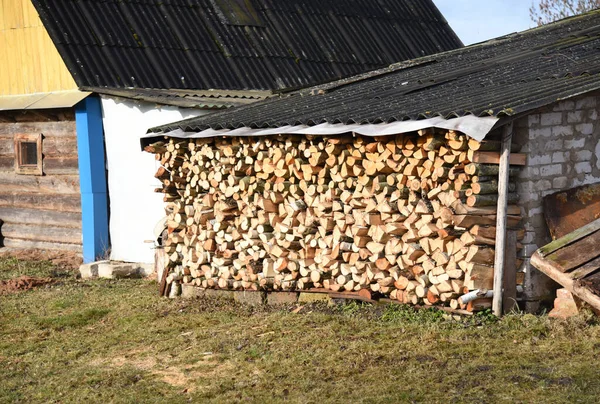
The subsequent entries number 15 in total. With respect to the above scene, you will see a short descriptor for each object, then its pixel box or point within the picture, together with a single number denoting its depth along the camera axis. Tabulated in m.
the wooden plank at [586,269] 7.98
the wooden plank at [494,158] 8.14
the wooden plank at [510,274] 8.41
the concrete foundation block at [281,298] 10.27
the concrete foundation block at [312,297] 9.85
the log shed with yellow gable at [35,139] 15.02
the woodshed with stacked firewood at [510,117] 8.17
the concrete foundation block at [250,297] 10.56
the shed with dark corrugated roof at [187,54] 13.99
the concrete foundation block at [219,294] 10.98
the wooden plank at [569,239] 8.23
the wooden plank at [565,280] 7.77
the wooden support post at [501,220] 8.16
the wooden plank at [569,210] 8.53
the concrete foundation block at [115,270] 13.38
